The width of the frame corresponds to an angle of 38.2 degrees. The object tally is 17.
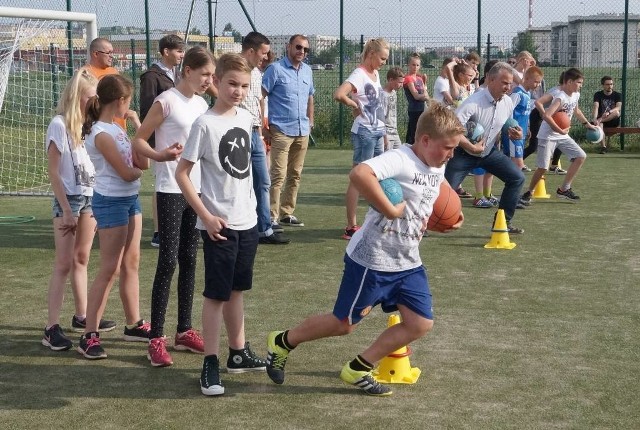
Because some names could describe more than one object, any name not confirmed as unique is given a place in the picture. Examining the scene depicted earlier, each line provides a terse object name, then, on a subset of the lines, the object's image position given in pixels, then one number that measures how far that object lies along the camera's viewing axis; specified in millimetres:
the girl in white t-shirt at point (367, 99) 10062
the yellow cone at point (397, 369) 5328
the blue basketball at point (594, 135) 16080
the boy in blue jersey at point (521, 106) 12477
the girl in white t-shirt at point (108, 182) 5660
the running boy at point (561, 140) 11992
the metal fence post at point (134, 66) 19172
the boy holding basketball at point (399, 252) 4906
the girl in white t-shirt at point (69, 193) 5887
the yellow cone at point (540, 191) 12609
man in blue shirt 10039
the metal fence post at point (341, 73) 20109
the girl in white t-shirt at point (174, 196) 5602
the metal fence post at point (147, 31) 18953
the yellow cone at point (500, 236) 9242
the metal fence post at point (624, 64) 19109
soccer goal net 11805
